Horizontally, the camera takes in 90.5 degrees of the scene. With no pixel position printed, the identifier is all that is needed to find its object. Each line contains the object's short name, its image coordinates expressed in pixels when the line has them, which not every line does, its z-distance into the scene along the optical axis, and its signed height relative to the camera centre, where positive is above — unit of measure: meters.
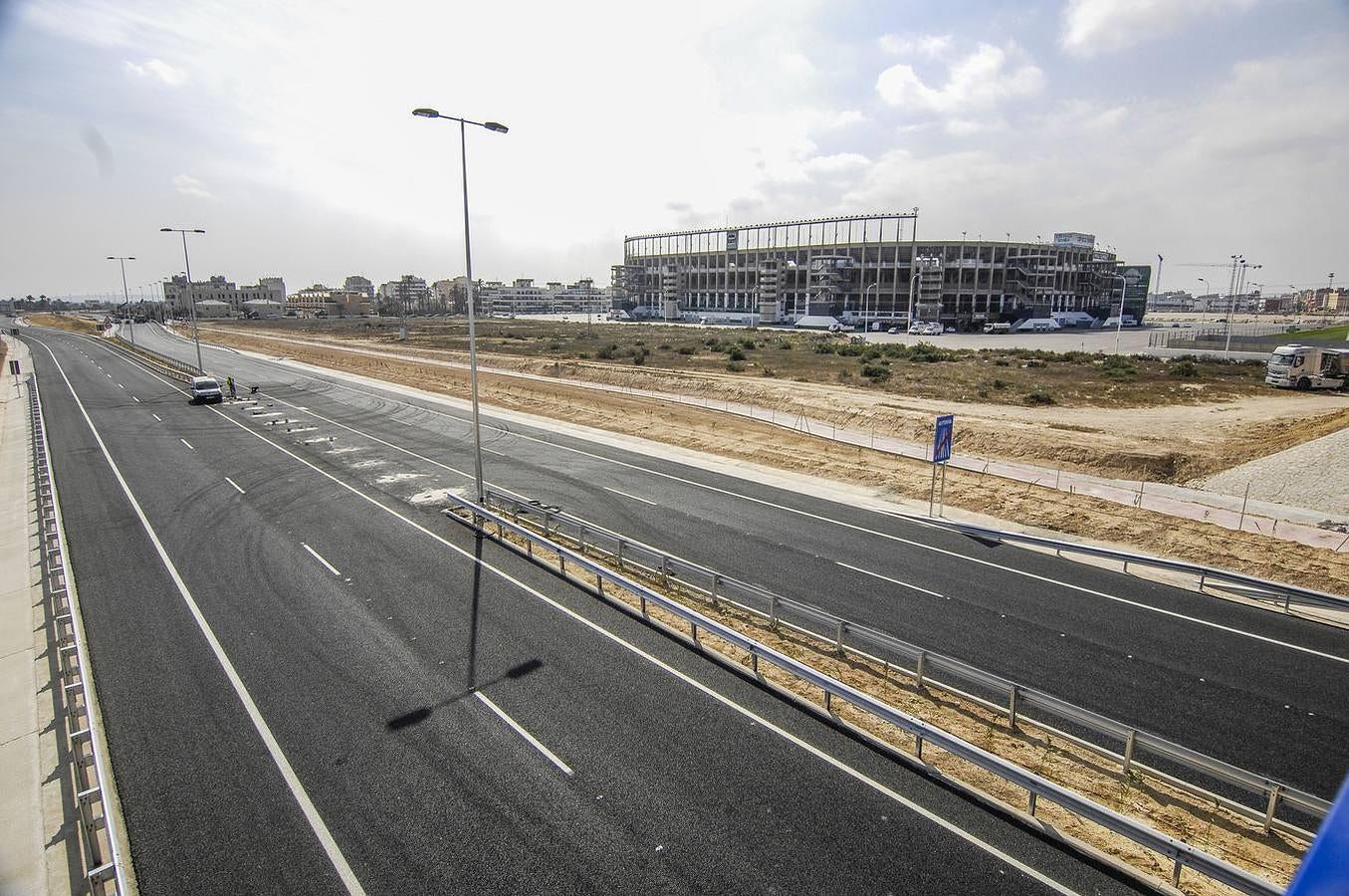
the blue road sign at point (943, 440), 22.08 -3.61
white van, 44.44 -4.68
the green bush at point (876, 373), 53.56 -3.62
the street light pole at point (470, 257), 17.72 +1.91
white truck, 47.31 -2.45
